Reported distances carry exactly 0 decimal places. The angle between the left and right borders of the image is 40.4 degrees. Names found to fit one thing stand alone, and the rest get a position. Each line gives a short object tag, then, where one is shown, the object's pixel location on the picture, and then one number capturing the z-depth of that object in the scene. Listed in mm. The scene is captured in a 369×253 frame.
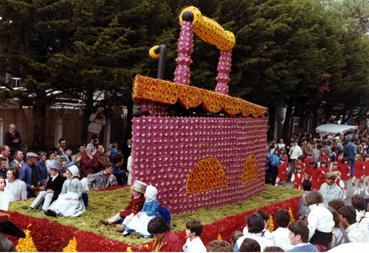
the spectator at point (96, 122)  19547
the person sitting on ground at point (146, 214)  7684
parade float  8188
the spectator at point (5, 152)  11047
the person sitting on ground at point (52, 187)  8977
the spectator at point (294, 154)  18797
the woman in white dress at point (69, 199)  8773
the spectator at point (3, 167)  10008
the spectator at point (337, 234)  6520
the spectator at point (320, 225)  6660
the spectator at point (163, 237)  5508
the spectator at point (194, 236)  5637
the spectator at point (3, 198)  8430
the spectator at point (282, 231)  6009
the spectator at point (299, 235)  5482
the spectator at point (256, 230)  5566
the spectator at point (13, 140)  14281
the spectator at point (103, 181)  11906
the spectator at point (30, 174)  10586
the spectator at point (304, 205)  8924
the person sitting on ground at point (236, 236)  5797
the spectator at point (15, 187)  9273
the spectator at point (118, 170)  12234
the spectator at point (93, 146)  14712
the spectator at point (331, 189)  9815
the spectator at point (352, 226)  6482
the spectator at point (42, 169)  11033
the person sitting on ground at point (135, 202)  8094
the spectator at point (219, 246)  5051
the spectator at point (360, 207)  6894
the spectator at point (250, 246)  4758
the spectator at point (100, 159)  13172
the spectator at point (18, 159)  11168
